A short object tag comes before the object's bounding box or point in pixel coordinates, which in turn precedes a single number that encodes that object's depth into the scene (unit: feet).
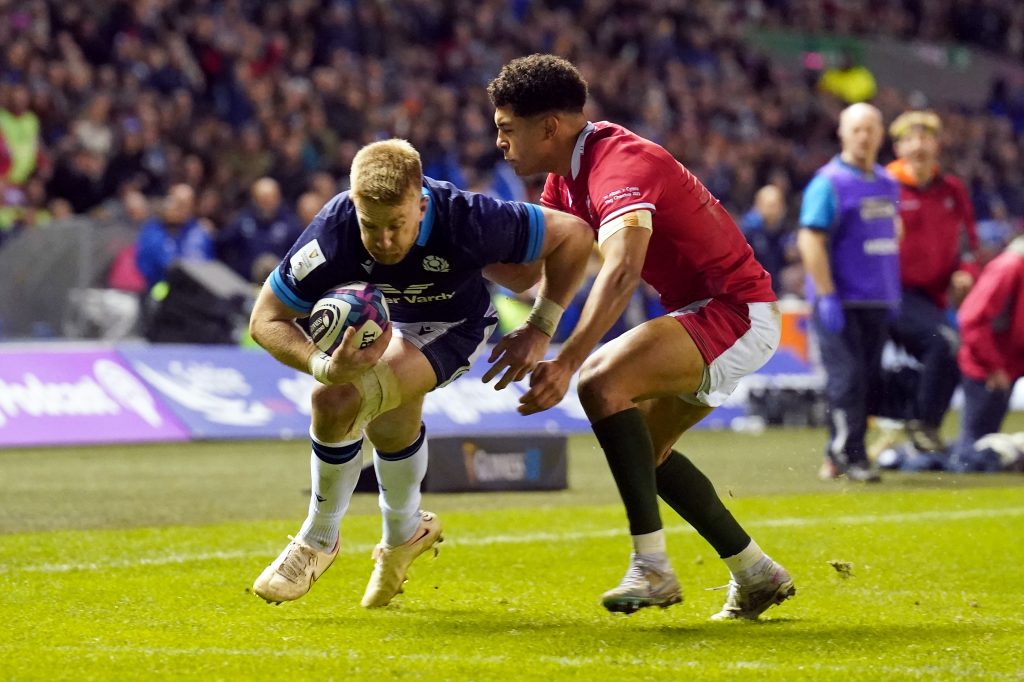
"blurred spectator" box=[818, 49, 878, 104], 105.50
